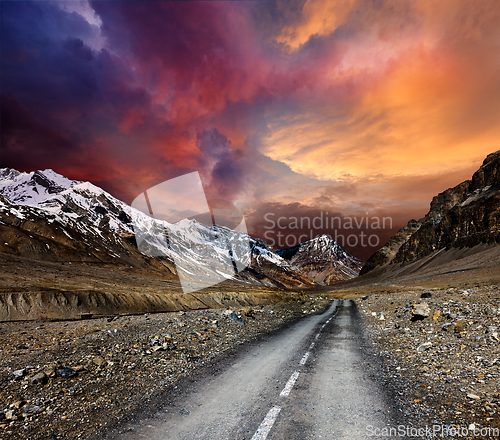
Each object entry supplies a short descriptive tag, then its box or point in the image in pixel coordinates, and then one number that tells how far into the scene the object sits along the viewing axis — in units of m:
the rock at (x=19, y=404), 6.11
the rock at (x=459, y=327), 10.91
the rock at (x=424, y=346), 10.45
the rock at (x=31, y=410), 5.93
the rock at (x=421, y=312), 14.20
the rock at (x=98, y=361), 8.66
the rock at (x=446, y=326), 11.66
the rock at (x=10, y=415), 5.75
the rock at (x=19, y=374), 7.38
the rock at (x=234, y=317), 17.14
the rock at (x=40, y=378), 7.22
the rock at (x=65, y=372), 7.69
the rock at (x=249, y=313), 20.07
